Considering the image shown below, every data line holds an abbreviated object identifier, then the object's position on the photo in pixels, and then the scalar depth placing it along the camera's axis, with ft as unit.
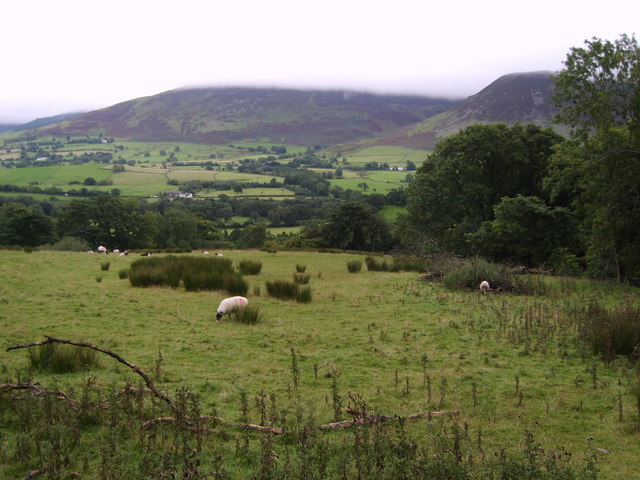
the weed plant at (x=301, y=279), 46.30
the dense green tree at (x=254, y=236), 155.63
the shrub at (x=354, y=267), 60.64
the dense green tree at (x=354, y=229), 131.54
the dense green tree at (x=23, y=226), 131.44
